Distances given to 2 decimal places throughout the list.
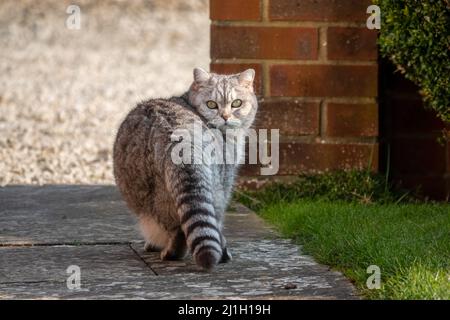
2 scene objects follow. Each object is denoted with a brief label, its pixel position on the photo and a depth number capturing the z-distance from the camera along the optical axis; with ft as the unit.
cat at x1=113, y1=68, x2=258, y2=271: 20.47
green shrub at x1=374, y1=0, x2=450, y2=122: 27.64
